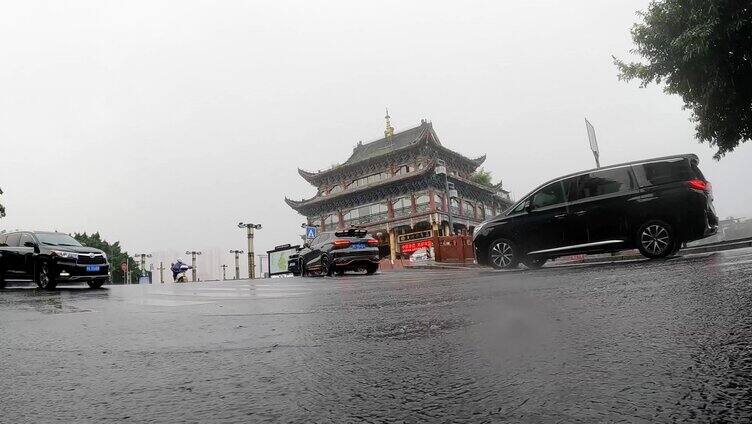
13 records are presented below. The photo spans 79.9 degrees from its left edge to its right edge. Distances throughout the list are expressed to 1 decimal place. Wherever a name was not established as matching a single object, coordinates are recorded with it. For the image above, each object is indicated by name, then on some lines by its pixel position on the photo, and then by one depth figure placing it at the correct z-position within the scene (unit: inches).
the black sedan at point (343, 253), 576.1
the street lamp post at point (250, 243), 1332.4
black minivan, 295.3
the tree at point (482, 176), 2204.5
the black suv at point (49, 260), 437.4
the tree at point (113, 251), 2160.4
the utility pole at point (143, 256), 1820.9
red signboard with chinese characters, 1391.5
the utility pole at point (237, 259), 1696.6
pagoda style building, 1576.0
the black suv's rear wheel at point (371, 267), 587.5
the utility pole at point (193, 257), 1750.7
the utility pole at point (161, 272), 2309.5
